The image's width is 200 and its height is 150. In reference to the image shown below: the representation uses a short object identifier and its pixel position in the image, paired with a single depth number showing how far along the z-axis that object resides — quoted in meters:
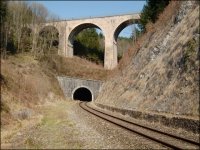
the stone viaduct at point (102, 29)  65.81
